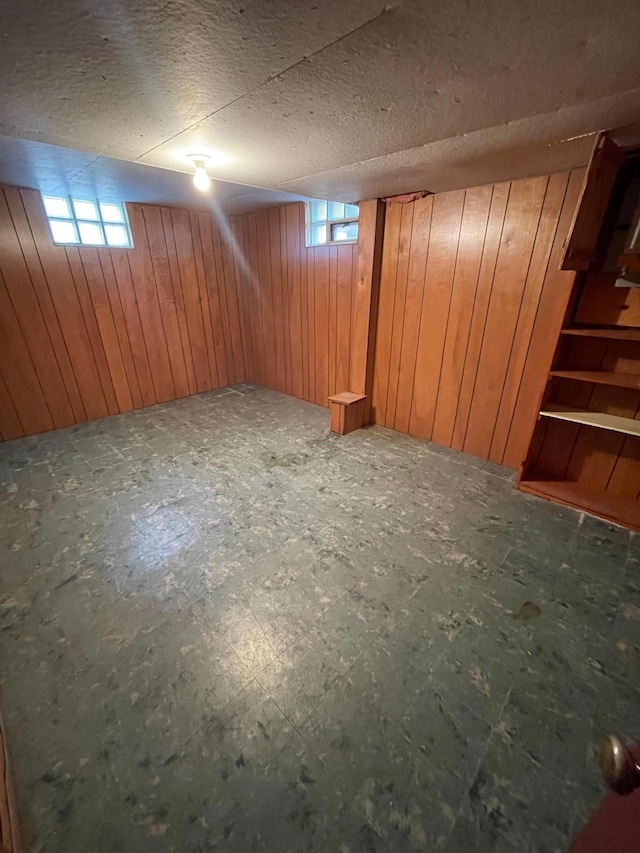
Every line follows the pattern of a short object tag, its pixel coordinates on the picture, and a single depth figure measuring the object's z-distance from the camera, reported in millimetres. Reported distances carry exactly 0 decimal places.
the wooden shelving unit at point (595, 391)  1849
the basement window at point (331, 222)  3211
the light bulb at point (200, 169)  1819
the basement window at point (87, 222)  3120
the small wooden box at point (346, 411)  3236
